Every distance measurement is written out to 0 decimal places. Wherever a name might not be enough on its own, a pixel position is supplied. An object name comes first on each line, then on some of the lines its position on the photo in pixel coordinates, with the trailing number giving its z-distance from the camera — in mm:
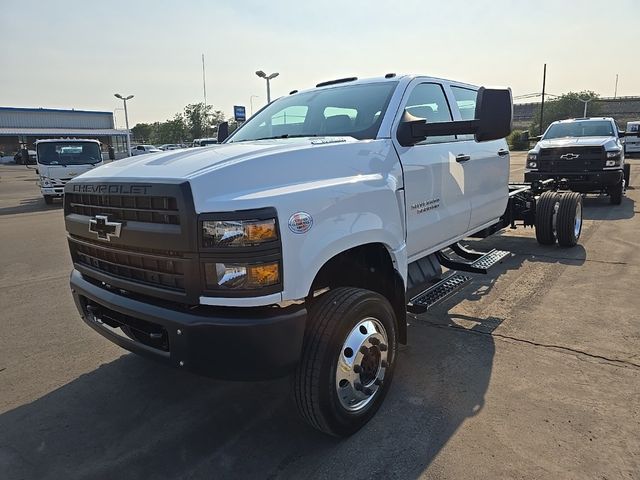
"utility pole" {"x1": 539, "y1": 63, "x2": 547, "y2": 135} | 63700
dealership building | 67375
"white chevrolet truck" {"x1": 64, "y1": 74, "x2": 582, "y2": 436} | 2285
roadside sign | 28023
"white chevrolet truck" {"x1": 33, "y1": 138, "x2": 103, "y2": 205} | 15656
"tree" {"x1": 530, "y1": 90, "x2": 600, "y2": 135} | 82688
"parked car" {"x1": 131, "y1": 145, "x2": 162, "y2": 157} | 46688
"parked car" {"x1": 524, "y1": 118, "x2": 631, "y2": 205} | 10734
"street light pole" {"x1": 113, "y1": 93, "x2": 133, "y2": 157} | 46119
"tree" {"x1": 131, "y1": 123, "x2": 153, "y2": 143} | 98256
